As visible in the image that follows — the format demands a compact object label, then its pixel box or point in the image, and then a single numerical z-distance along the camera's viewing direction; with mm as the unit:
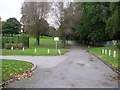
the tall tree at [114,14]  9505
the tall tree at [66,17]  28236
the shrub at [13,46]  21794
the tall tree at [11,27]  36981
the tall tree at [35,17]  28729
